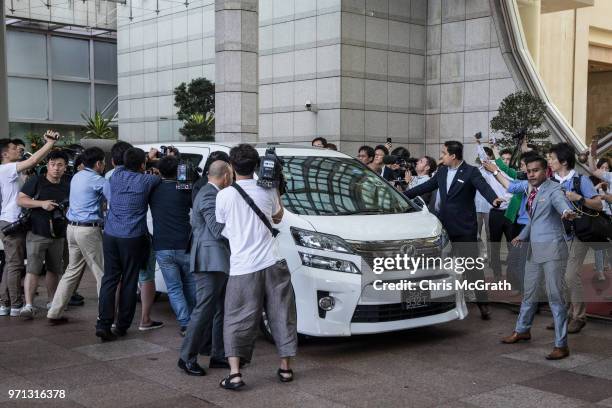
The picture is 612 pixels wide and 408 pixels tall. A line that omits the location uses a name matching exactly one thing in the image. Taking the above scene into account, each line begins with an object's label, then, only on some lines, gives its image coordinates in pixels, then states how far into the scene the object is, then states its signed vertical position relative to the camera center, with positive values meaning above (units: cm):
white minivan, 641 -102
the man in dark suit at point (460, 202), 805 -70
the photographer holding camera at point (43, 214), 814 -87
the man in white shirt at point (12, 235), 833 -112
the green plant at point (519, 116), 1701 +47
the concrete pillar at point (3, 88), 1546 +92
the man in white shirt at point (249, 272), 558 -102
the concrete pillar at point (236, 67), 1630 +147
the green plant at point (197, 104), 2528 +103
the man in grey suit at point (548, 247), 650 -96
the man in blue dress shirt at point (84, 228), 773 -97
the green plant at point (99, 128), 3275 +25
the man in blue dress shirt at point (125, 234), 710 -94
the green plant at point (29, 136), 2714 -12
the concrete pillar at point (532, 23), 2091 +319
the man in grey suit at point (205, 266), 598 -104
